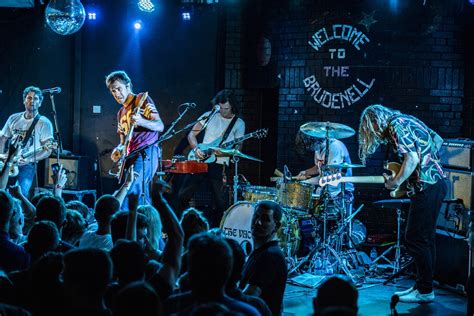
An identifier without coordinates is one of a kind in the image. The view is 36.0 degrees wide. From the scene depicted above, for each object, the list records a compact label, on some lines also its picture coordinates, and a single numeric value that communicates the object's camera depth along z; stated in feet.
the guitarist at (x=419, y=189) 26.55
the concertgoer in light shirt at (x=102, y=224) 19.31
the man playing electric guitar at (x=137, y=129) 32.40
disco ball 37.52
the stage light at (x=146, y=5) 43.11
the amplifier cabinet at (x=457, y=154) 28.68
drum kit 31.63
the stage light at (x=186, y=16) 43.16
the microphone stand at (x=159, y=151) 32.01
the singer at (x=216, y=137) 39.34
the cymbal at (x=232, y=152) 35.64
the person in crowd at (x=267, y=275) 17.02
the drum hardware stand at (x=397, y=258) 32.26
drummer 34.24
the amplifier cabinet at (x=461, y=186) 28.45
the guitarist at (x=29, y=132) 37.55
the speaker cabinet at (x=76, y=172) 41.04
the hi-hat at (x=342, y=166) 30.09
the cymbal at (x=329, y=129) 32.42
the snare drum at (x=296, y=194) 31.78
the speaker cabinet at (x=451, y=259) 28.91
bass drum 31.53
